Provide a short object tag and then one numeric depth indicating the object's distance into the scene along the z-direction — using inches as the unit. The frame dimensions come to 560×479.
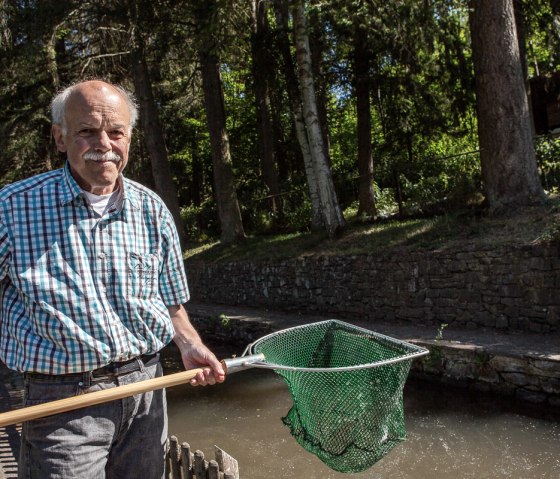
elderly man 94.3
